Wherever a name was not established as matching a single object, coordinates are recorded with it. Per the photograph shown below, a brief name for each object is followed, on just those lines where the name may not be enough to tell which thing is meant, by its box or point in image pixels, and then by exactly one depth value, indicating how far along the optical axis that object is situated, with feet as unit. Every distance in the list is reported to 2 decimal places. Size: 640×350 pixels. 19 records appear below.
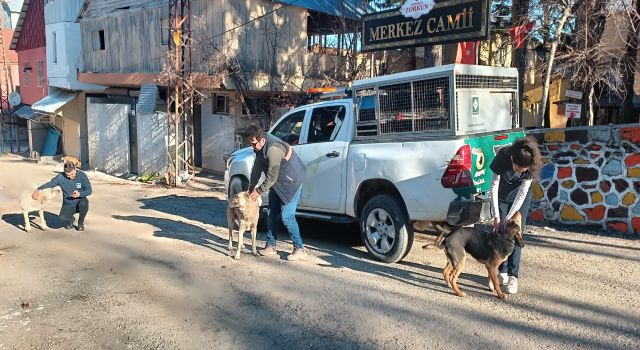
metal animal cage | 18.39
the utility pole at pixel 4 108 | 95.20
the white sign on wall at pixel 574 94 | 38.41
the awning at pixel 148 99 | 54.85
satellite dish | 92.48
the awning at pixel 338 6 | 54.85
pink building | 94.73
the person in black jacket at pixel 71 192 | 27.07
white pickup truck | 17.87
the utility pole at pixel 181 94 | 48.08
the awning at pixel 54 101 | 77.00
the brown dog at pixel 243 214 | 21.15
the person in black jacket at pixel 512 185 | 16.01
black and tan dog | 15.90
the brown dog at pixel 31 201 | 27.48
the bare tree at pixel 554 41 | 32.14
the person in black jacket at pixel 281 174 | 20.57
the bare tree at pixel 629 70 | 38.04
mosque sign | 28.30
